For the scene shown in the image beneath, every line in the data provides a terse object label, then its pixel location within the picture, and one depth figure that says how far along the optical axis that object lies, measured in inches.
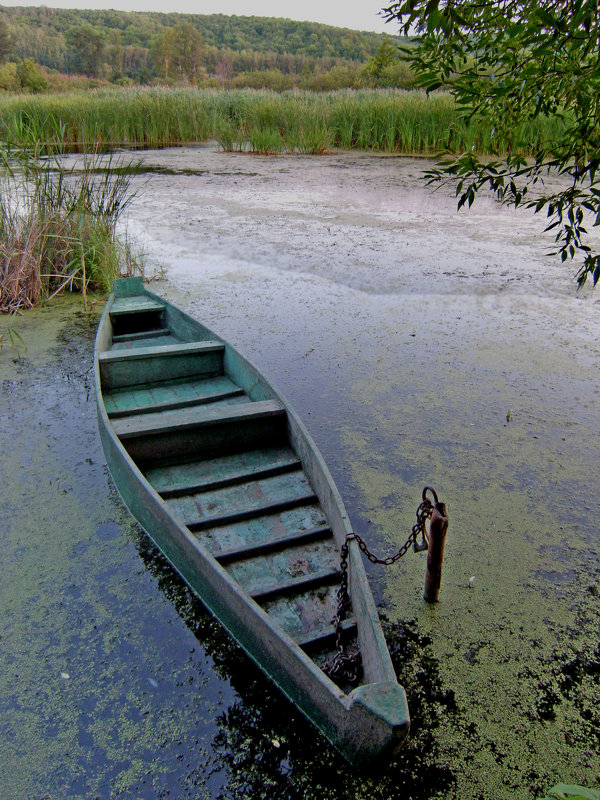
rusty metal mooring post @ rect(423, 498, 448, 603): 68.6
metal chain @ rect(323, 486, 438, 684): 61.9
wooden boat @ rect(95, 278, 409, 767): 55.7
